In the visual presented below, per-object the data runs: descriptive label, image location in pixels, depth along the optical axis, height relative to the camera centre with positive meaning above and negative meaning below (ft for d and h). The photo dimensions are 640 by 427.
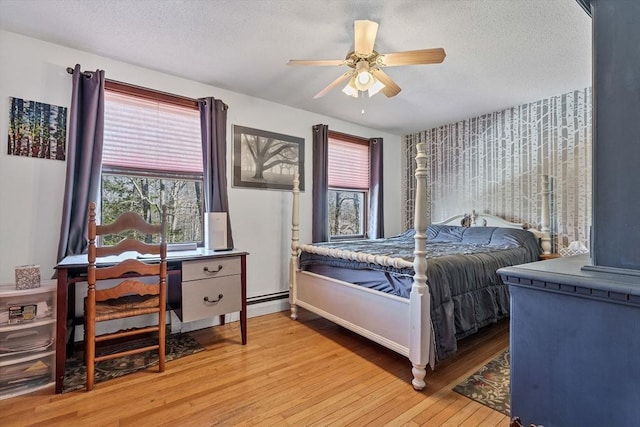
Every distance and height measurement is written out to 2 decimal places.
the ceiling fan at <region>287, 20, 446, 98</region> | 6.28 +3.44
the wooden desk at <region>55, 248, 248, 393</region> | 6.23 -1.59
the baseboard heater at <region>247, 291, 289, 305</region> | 10.88 -3.15
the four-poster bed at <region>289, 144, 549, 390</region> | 6.44 -1.86
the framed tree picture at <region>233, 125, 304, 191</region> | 10.84 +2.10
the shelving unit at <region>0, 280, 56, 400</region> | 6.13 -2.76
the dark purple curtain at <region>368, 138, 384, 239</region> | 14.39 +1.03
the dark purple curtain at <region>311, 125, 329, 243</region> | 12.32 +1.16
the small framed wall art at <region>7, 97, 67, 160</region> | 7.36 +2.10
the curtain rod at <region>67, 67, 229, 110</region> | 7.90 +3.72
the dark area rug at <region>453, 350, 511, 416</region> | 5.92 -3.68
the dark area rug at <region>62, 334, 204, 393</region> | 6.67 -3.71
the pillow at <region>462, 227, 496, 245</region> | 11.23 -0.77
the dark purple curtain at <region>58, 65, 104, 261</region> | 7.60 +1.45
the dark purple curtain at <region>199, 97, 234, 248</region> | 9.73 +1.81
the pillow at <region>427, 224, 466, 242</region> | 12.28 -0.77
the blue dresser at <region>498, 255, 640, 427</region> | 2.24 -1.08
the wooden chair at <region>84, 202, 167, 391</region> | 6.38 -1.71
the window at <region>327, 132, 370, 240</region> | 13.73 +1.38
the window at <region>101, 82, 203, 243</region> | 8.71 +1.65
